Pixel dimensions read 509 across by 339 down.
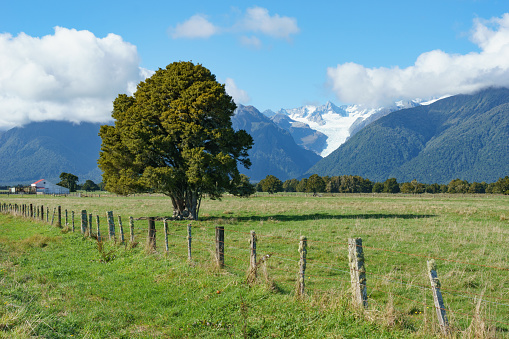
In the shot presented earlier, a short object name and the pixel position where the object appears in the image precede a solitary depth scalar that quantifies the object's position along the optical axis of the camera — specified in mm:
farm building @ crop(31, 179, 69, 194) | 169750
